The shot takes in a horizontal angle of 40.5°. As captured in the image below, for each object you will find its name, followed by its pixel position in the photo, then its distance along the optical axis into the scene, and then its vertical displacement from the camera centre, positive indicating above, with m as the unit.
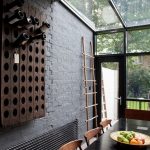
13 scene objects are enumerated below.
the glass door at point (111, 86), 5.07 -0.19
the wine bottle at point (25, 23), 2.33 +0.66
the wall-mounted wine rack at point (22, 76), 2.23 +0.04
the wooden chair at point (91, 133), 2.37 -0.67
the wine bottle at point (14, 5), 2.18 +0.80
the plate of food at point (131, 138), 1.96 -0.60
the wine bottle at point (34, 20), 2.54 +0.75
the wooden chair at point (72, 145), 1.95 -0.66
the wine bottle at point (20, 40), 2.32 +0.45
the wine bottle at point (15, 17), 2.22 +0.68
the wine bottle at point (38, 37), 2.56 +0.54
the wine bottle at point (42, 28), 2.68 +0.69
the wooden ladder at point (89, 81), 4.62 -0.05
